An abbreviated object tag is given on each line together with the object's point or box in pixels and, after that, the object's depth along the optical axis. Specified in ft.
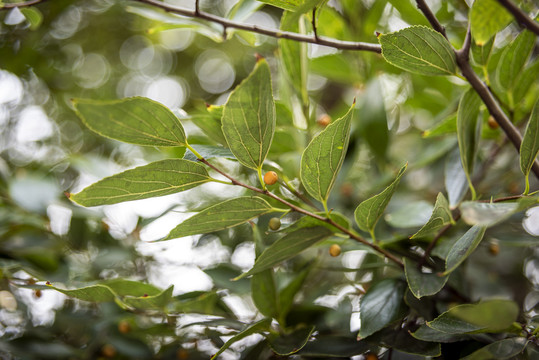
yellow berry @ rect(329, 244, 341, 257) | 2.75
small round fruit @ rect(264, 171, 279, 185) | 2.63
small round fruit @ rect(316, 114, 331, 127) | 3.14
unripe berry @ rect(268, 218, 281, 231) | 2.68
